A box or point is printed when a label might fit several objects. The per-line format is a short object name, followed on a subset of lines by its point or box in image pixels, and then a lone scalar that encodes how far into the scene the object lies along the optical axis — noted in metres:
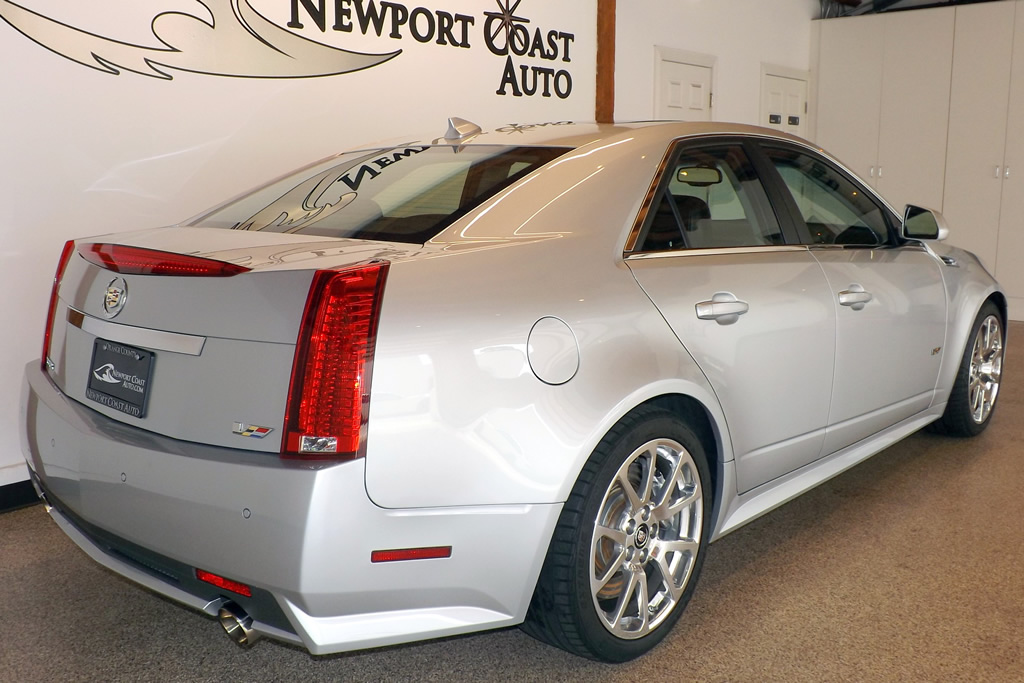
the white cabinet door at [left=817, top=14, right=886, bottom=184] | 7.89
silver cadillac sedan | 1.49
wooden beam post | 5.50
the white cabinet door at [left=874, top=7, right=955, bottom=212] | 7.52
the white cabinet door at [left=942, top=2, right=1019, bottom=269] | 7.21
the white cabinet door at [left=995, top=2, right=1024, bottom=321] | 7.15
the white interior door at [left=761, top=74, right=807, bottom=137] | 7.72
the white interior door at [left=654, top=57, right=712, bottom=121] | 6.53
